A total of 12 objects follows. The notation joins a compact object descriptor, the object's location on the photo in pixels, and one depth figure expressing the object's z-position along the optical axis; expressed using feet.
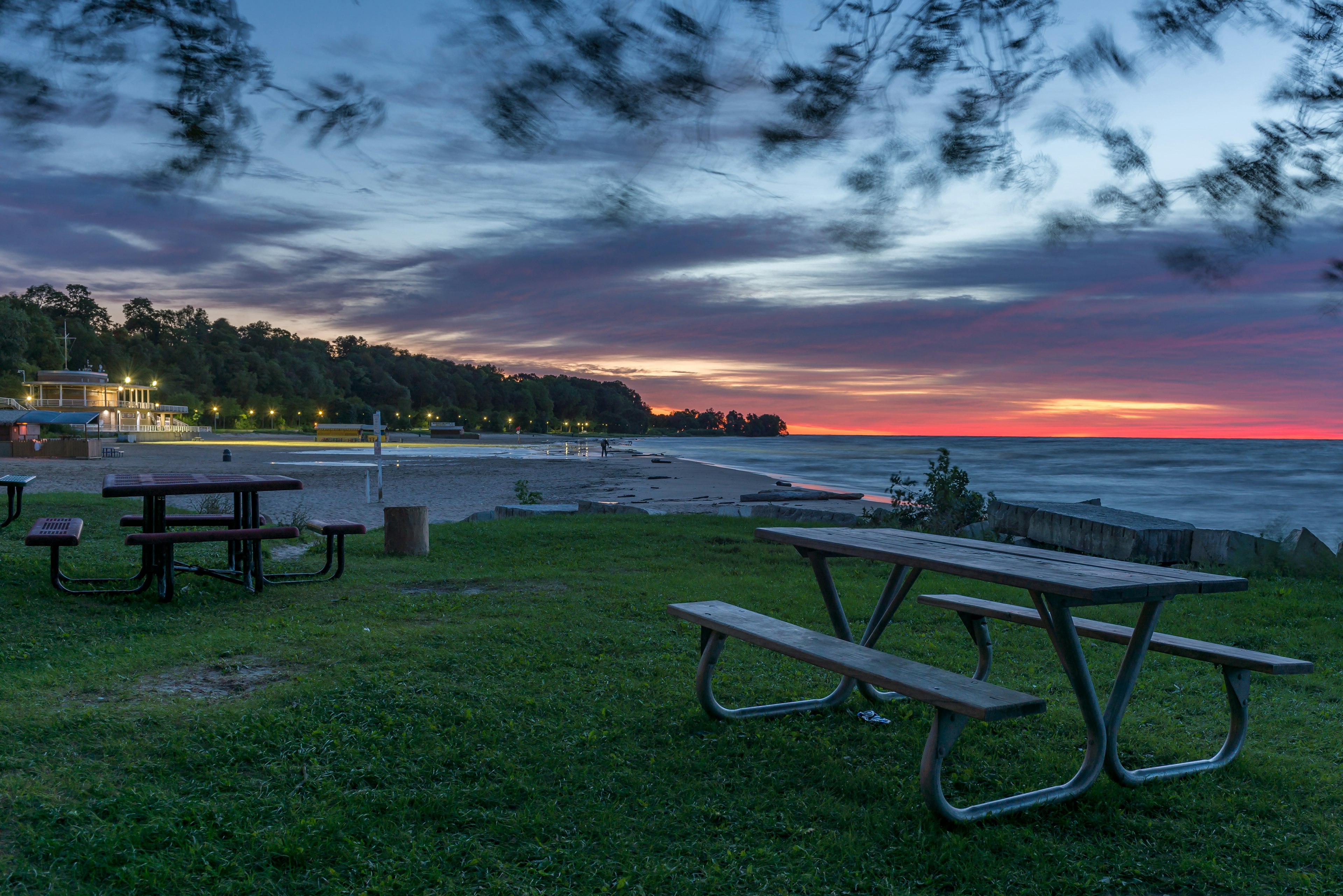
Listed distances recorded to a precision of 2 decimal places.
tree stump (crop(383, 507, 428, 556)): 30.14
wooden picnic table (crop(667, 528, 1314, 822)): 9.29
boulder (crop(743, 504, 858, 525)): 41.78
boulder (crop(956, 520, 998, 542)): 36.78
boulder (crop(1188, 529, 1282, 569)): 28.73
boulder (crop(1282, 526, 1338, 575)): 27.86
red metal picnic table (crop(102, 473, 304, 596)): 20.71
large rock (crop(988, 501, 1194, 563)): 30.55
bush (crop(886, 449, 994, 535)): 40.60
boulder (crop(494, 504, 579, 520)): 43.83
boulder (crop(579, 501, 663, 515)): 46.29
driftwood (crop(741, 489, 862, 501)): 63.87
